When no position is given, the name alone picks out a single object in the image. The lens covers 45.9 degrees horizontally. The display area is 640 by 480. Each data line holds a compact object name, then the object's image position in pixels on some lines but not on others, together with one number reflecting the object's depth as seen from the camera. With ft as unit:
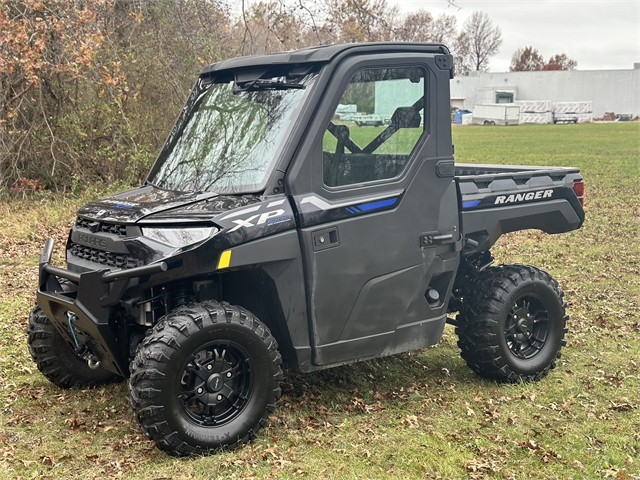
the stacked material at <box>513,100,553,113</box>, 248.32
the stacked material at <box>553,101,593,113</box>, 247.50
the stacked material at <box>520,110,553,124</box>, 246.68
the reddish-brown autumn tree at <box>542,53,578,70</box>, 363.91
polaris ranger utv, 14.03
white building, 274.16
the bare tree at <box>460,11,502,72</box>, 281.13
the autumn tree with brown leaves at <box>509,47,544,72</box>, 370.12
